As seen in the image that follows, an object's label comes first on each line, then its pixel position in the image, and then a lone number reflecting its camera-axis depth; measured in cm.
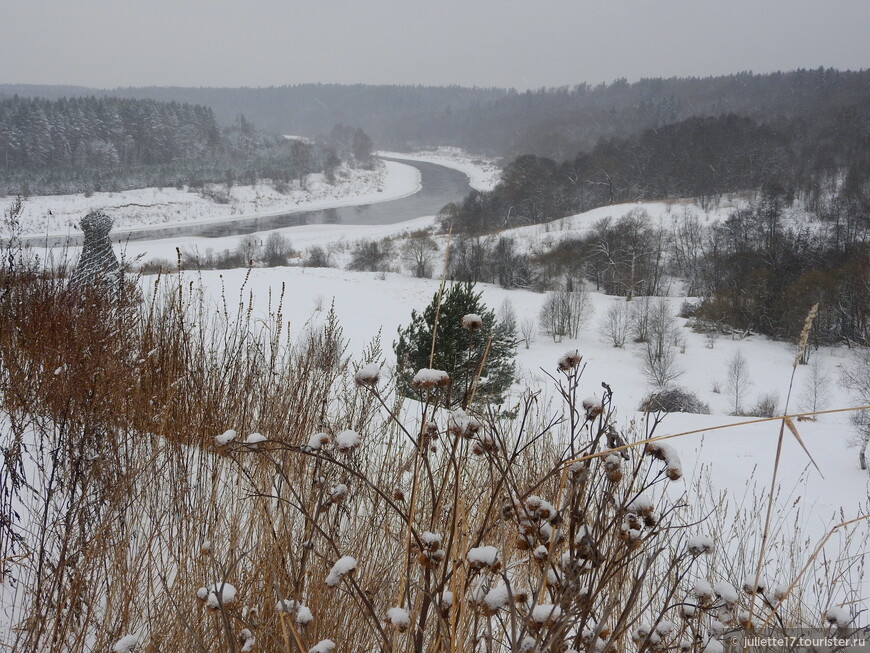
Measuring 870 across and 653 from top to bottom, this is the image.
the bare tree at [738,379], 2550
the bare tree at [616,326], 3228
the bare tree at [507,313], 2717
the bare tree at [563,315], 3156
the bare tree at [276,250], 3695
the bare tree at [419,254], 3734
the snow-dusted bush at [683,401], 2180
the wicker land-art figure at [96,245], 695
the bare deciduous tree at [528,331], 3013
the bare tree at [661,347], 2666
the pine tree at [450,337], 674
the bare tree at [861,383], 1609
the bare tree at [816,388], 2466
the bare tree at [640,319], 3190
